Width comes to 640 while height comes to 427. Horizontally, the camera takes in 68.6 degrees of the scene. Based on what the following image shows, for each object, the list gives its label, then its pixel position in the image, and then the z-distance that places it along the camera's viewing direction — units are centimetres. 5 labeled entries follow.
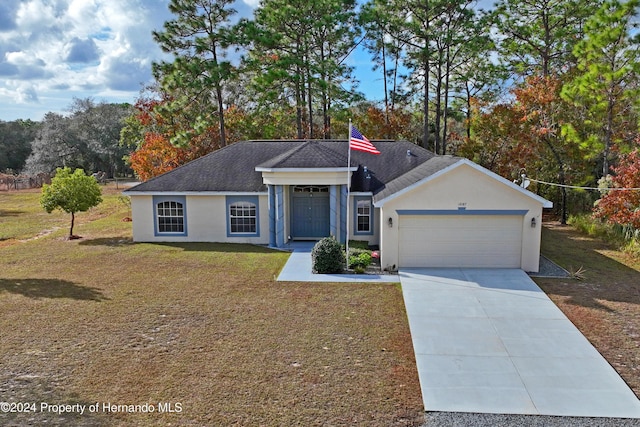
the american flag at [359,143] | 1398
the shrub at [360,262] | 1490
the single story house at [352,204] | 1472
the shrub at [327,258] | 1465
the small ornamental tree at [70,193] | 1983
